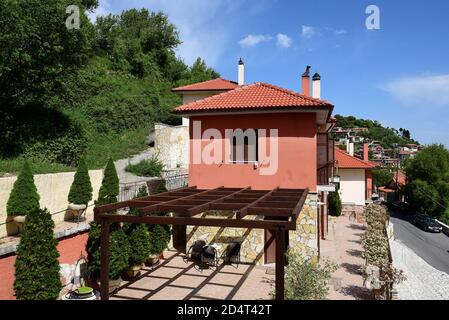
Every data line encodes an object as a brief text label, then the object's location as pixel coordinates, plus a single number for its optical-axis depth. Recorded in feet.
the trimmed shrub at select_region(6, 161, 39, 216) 32.99
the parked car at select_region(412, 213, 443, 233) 106.83
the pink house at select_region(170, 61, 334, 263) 43.78
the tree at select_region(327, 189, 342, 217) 86.69
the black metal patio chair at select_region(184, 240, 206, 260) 44.24
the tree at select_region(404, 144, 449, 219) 126.41
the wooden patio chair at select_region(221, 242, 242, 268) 43.06
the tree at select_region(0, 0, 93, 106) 46.37
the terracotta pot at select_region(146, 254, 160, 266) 40.72
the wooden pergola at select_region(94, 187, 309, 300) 23.70
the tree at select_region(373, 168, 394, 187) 229.45
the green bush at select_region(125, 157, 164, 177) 71.41
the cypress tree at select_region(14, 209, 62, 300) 25.31
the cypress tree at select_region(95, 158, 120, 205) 44.11
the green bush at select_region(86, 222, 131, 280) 31.65
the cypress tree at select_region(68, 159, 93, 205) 40.88
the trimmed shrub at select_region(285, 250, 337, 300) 26.03
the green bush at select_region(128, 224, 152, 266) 36.14
